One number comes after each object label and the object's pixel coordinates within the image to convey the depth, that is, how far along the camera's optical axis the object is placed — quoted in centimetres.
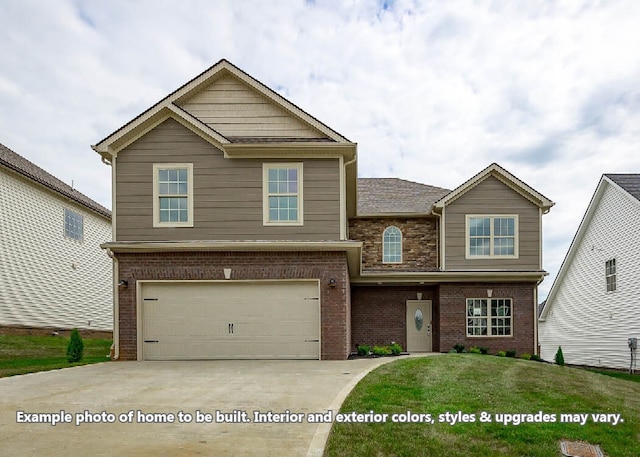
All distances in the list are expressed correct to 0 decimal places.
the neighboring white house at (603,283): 1884
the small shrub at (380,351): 1559
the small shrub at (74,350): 1347
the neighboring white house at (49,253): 1942
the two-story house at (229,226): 1331
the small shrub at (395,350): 1596
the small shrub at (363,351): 1541
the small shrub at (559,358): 1788
